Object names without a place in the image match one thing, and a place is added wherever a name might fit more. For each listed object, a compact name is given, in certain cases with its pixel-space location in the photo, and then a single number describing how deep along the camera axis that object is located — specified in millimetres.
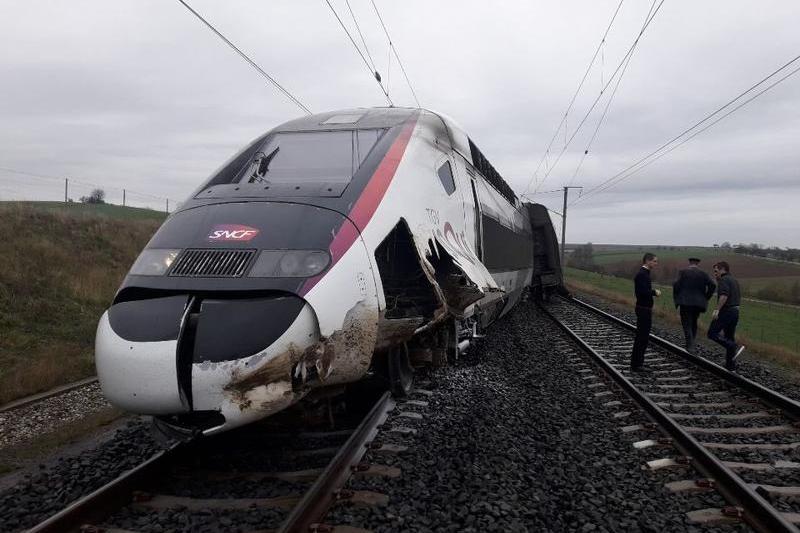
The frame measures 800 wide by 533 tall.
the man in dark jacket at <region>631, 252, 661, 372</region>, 8953
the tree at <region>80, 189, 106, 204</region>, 42719
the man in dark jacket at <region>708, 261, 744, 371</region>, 9078
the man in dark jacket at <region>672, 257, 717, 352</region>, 9766
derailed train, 3588
